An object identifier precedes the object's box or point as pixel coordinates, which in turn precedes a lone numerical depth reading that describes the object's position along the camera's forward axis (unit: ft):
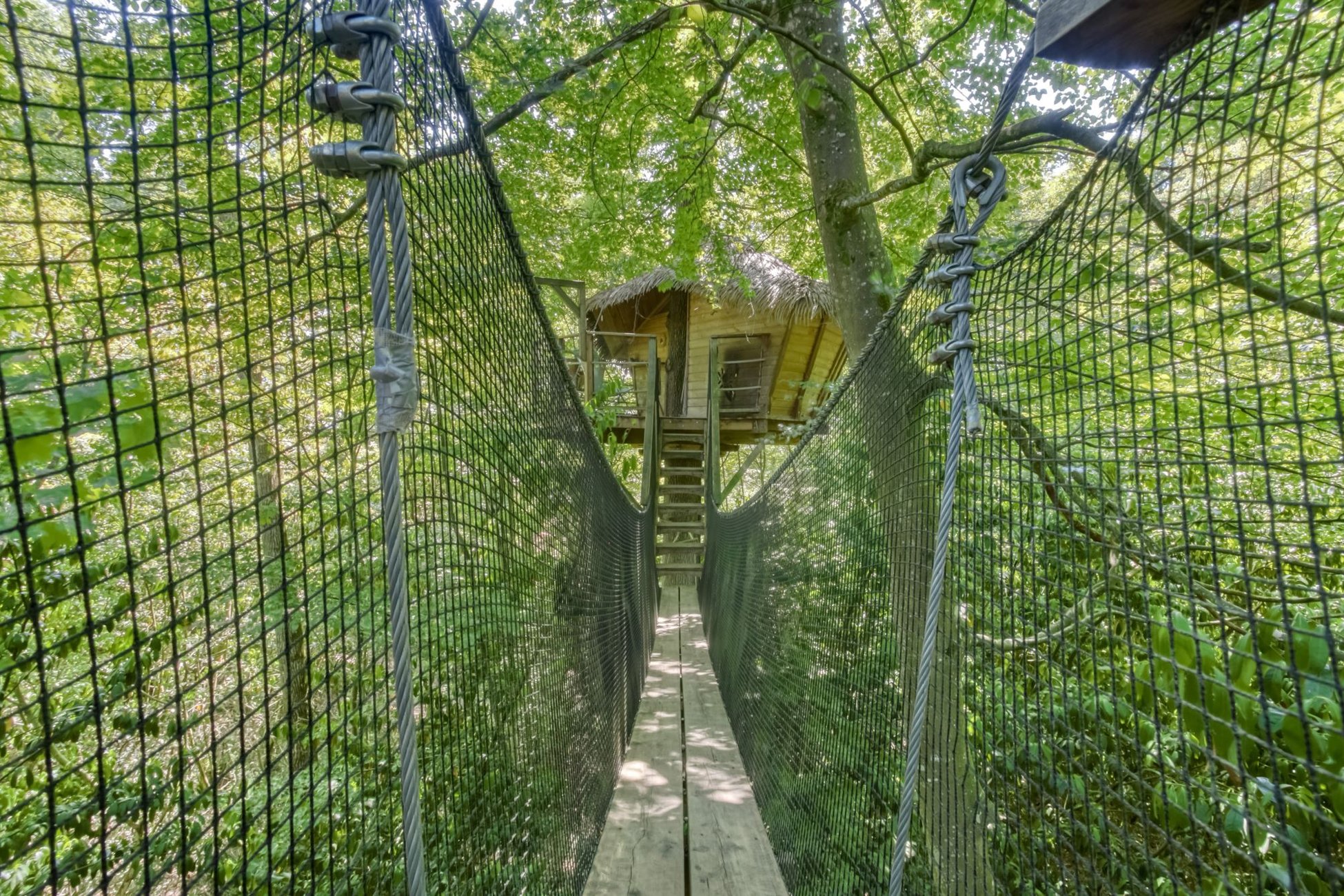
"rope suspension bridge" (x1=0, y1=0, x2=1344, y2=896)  2.02
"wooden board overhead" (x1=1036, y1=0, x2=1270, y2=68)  1.96
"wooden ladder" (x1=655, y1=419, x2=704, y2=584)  23.85
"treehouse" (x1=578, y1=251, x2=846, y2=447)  23.06
